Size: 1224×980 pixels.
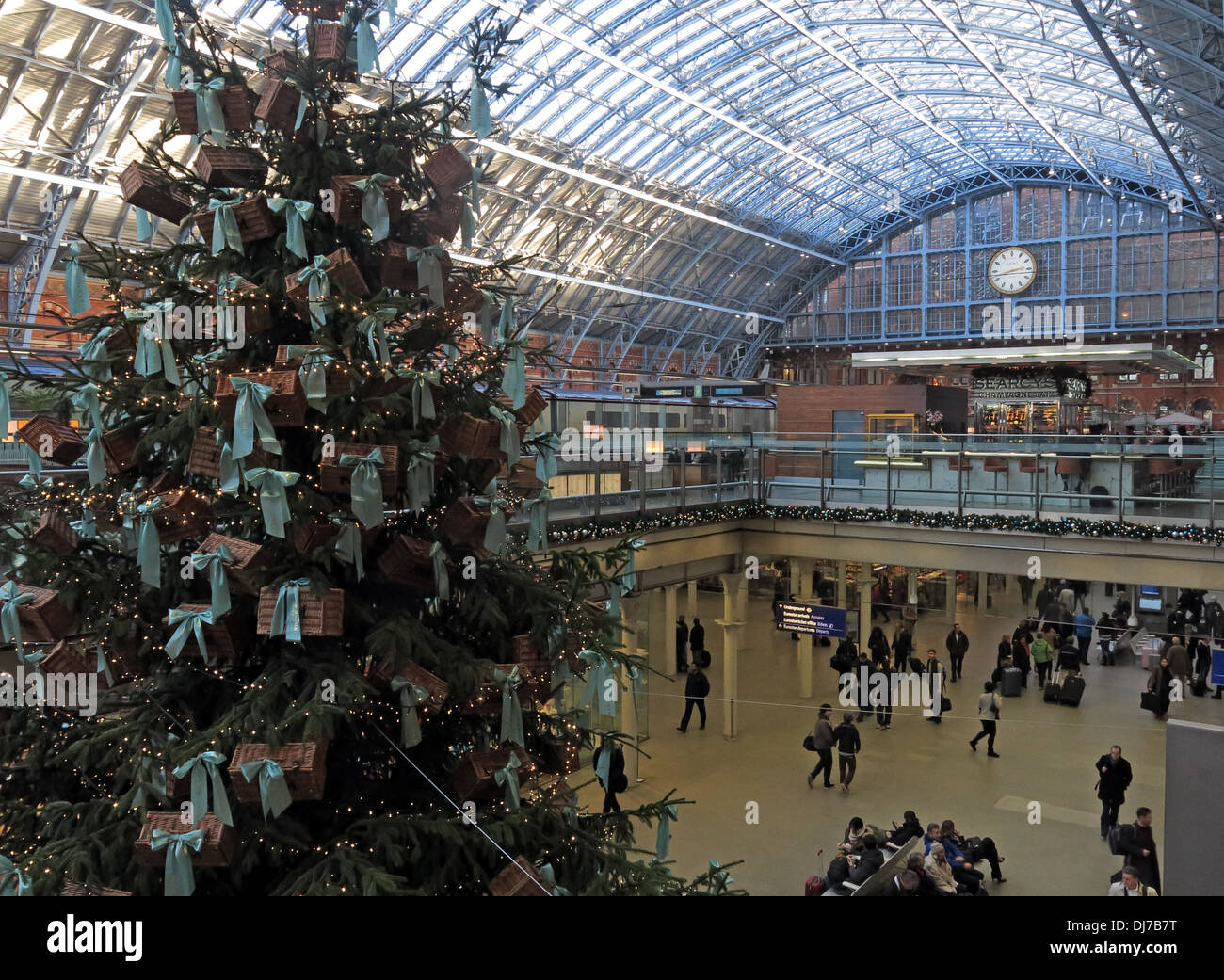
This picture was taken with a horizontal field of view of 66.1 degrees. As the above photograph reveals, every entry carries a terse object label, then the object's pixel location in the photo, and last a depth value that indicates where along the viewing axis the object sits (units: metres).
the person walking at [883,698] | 15.09
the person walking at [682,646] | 18.81
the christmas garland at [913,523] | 11.90
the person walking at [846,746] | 11.87
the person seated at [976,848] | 9.02
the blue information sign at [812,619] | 14.11
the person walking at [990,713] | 13.26
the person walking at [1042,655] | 16.48
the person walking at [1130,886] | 6.96
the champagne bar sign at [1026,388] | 24.19
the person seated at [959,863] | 8.42
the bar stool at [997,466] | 14.00
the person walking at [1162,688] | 14.96
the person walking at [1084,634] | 18.71
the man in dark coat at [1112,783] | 10.06
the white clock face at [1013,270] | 45.03
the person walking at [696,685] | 14.50
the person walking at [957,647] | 17.64
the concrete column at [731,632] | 15.62
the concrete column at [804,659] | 17.10
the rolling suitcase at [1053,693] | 16.11
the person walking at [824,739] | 11.96
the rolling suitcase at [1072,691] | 15.89
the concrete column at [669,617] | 15.94
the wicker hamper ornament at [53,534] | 3.43
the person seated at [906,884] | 7.34
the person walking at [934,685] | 14.93
